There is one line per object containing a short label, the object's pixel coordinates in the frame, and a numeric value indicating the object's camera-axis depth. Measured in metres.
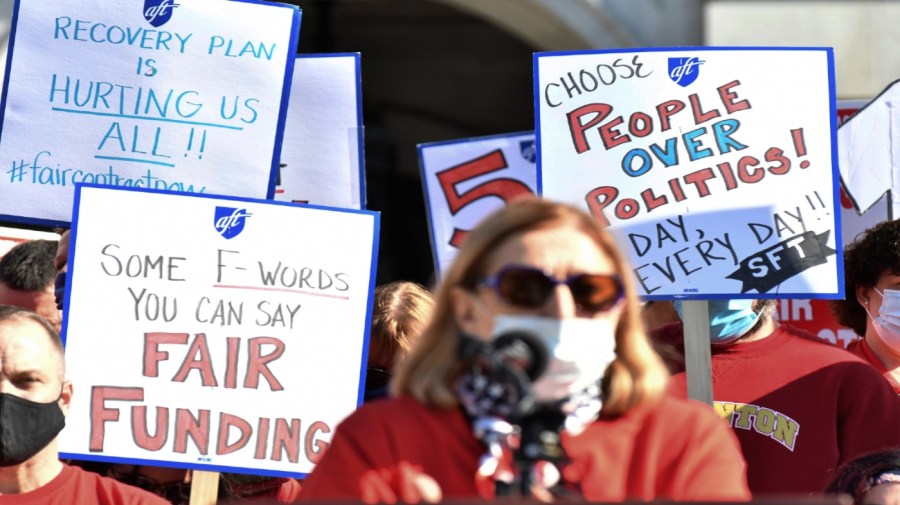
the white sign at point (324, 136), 9.59
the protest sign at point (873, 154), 10.27
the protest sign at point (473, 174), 11.36
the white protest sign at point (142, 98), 8.45
